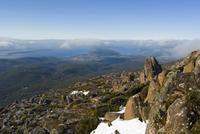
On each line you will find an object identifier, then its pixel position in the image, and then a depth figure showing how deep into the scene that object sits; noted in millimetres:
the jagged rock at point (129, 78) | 58576
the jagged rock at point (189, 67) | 25210
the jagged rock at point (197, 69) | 19327
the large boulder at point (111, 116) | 26063
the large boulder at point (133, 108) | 24044
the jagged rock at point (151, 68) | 44386
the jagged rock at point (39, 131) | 30185
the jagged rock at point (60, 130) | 27922
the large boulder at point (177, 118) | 15597
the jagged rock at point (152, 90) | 24727
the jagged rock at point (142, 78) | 44029
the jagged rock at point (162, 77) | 25623
